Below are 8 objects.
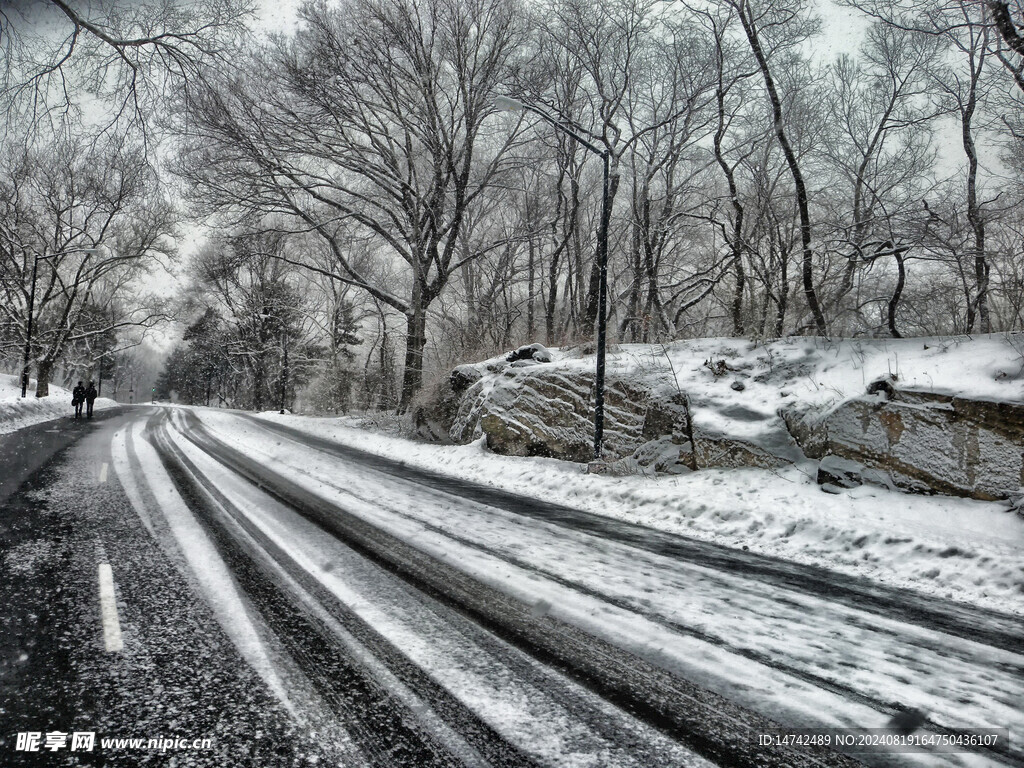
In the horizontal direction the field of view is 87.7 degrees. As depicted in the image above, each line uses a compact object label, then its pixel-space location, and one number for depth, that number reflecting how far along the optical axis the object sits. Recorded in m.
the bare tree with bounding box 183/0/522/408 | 16.39
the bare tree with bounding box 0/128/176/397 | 28.39
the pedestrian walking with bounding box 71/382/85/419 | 22.97
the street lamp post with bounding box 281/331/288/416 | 36.56
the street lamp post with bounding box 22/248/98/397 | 26.63
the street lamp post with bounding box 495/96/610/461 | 10.30
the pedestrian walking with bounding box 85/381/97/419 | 24.26
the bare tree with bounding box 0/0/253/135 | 8.31
